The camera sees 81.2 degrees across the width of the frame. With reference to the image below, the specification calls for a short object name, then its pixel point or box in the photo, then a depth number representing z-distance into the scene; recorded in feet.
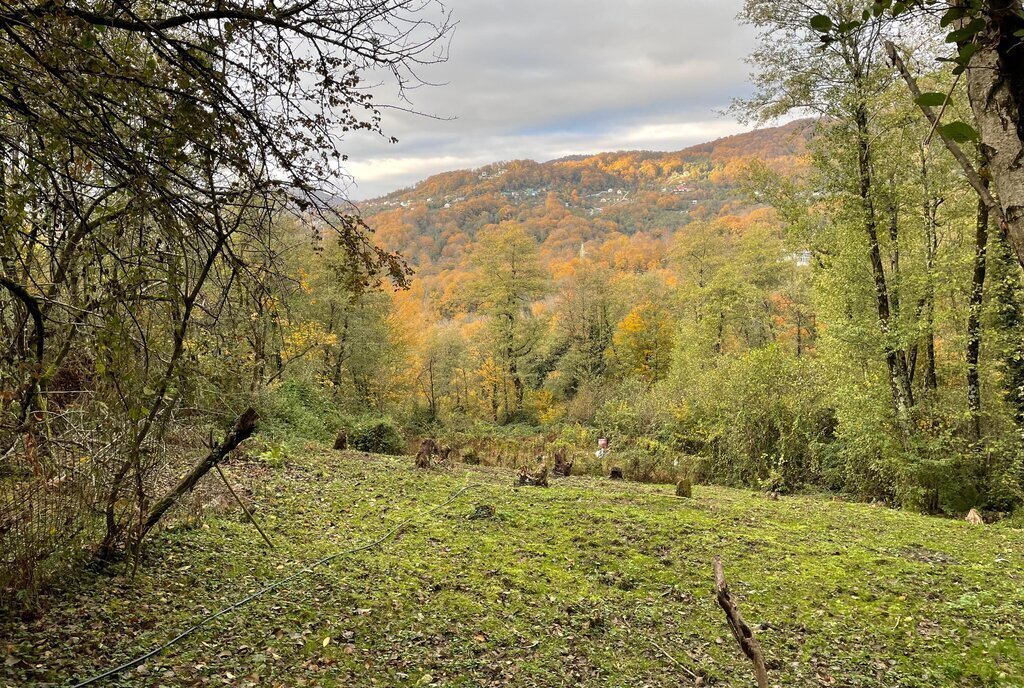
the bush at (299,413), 42.98
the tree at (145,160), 8.25
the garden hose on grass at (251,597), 12.02
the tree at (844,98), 34.88
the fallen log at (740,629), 8.11
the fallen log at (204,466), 15.28
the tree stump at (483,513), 26.48
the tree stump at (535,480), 36.63
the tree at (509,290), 96.52
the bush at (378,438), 51.85
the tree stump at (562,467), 46.73
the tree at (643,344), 97.45
